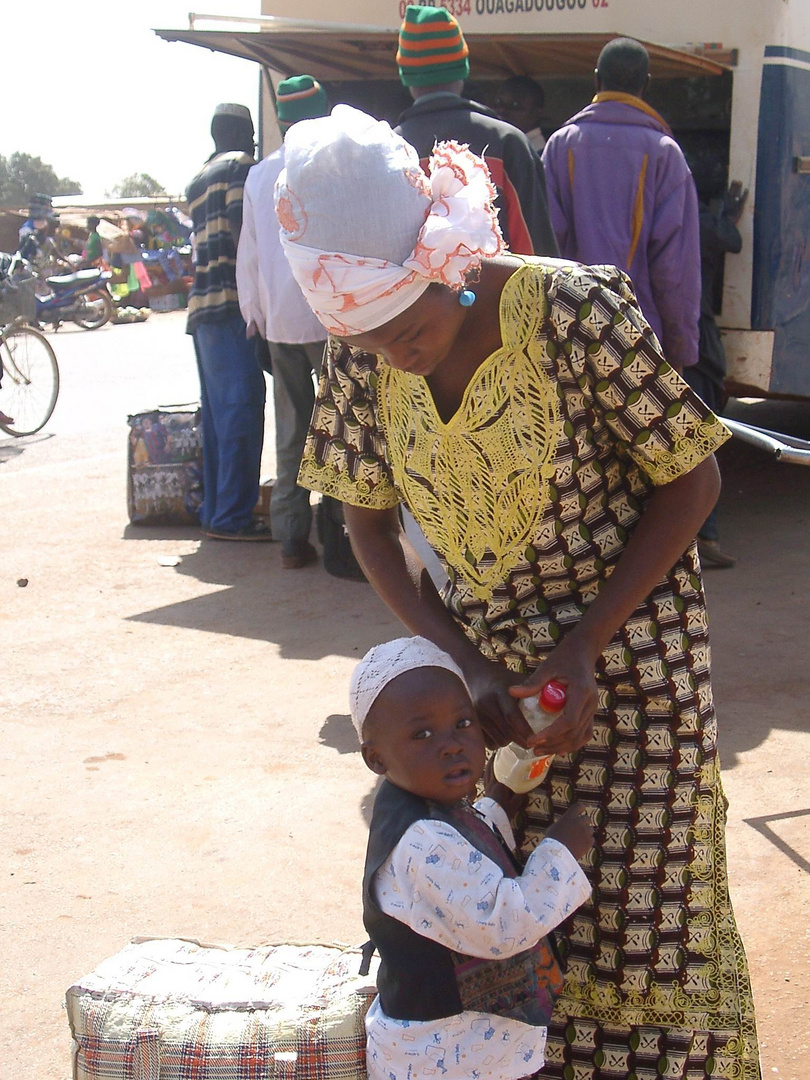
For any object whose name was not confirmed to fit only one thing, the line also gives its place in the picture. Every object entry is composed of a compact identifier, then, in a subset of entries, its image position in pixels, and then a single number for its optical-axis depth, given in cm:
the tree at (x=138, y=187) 5759
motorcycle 2025
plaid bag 210
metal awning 575
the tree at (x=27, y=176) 4669
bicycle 1059
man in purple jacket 510
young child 178
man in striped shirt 652
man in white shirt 570
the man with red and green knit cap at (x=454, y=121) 453
